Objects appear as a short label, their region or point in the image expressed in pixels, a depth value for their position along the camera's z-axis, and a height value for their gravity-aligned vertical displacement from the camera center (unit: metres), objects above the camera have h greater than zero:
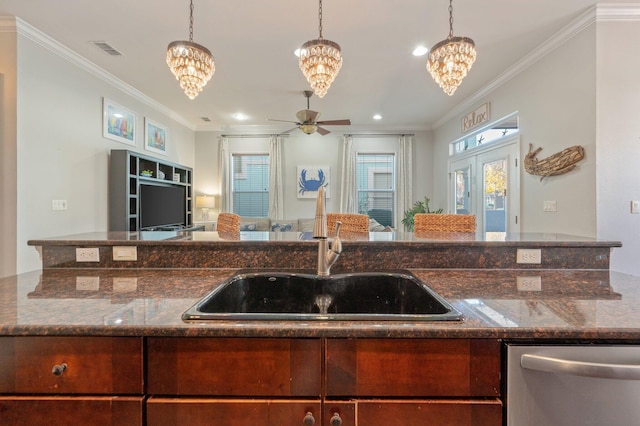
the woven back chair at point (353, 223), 2.22 -0.09
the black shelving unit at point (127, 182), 4.01 +0.40
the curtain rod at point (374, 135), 6.41 +1.65
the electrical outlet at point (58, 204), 3.24 +0.07
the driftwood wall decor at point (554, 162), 2.78 +0.51
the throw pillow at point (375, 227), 4.96 -0.25
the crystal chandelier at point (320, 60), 1.90 +0.98
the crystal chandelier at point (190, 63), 1.84 +0.93
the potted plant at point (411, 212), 5.72 +0.00
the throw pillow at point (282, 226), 6.10 -0.30
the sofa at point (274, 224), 6.09 -0.25
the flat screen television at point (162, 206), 4.49 +0.08
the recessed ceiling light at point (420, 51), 3.23 +1.76
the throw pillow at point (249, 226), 6.03 -0.29
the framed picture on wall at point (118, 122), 3.96 +1.25
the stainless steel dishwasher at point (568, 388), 0.70 -0.42
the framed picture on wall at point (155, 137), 4.86 +1.27
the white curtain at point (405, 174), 6.35 +0.81
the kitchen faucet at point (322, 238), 1.20 -0.11
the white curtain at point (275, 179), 6.36 +0.69
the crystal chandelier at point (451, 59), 1.88 +0.98
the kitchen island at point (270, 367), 0.73 -0.38
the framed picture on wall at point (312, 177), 6.45 +0.75
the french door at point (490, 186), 3.79 +0.39
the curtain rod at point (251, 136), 6.45 +1.63
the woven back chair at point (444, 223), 2.01 -0.07
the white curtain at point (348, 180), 6.33 +0.68
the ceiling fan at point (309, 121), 4.18 +1.30
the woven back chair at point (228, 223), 1.89 -0.08
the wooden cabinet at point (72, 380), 0.74 -0.42
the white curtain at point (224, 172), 6.45 +0.85
